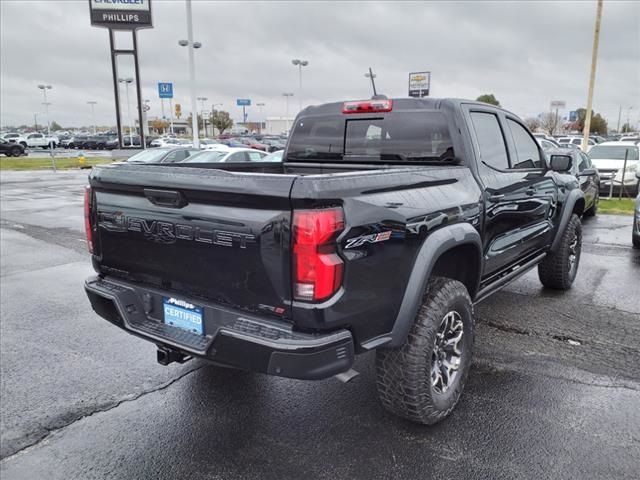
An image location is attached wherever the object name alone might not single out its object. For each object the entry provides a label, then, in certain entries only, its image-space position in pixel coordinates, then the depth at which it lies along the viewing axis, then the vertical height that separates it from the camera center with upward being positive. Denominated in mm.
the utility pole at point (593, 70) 18859 +2427
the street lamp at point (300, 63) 47412 +6670
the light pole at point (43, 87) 76225 +7155
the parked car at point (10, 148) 39469 -1029
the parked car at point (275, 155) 13762 -563
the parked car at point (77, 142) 53644 -726
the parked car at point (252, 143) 38306 -697
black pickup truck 2354 -637
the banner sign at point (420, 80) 37281 +4090
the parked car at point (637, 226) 7695 -1421
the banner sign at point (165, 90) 32156 +2831
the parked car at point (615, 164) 14344 -877
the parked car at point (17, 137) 52025 -187
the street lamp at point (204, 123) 89662 +2068
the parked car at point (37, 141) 54259 -609
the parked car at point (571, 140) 30116 -373
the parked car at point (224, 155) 14297 -580
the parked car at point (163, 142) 42281 -607
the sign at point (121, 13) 22031 +5267
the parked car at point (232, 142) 38719 -601
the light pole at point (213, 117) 84812 +2930
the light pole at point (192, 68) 19859 +2669
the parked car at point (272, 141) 43625 -599
